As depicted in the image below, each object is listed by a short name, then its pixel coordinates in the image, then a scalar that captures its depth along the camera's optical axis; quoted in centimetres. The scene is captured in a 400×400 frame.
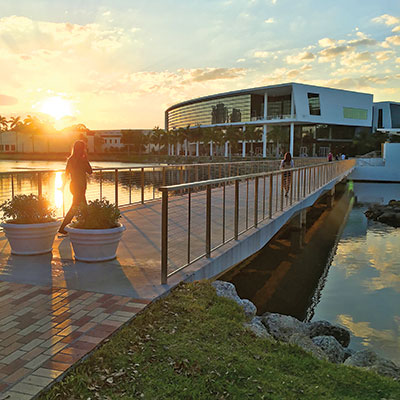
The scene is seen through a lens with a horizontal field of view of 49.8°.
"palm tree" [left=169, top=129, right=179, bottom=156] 11212
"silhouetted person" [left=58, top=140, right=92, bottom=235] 778
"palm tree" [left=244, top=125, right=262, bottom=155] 8569
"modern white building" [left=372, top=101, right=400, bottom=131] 9856
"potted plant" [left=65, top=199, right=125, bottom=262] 599
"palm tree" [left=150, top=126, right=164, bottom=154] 11931
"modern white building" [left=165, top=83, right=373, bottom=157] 8119
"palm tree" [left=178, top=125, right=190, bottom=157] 10869
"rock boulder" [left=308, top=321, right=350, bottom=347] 686
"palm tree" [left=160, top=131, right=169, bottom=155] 11531
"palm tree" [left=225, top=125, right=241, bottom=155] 8944
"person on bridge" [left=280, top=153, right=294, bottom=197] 1307
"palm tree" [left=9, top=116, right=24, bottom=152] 11469
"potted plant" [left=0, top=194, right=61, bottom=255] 635
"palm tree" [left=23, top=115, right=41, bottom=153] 11569
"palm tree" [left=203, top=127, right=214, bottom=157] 9369
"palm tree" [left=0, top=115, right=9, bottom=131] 11609
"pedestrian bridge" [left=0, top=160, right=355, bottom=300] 515
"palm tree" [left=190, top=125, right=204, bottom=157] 10534
